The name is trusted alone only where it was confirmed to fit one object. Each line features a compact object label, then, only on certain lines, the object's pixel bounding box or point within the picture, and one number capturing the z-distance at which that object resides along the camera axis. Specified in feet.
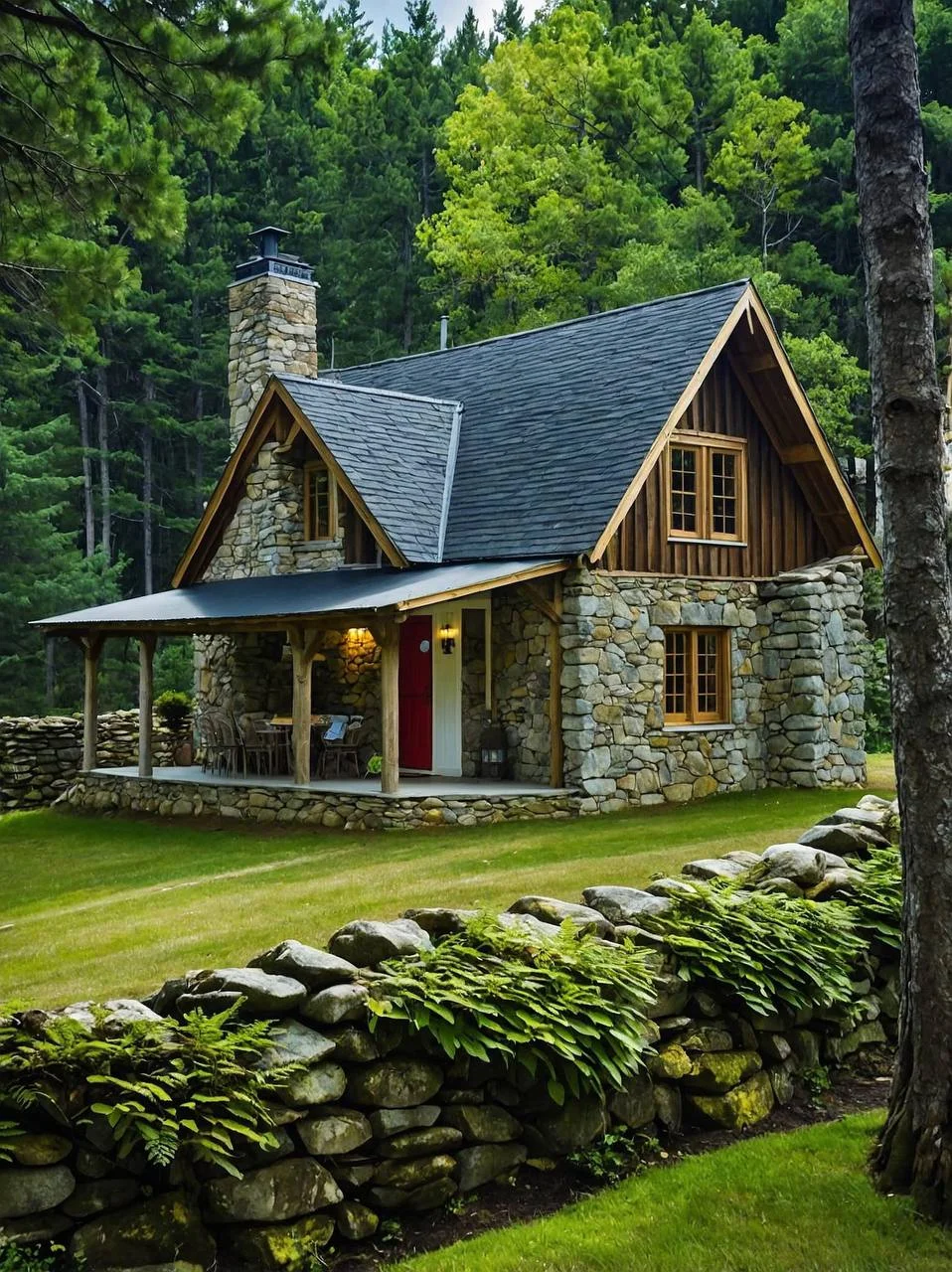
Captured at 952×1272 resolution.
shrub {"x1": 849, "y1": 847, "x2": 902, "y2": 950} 22.54
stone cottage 49.14
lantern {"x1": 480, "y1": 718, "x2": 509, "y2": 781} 52.44
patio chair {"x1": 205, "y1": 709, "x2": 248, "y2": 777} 56.44
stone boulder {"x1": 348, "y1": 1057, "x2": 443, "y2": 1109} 15.84
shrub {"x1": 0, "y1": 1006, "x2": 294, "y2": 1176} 13.94
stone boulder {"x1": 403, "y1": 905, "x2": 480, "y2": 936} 19.07
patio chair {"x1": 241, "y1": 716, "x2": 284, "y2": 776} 55.77
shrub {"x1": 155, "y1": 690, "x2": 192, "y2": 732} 70.08
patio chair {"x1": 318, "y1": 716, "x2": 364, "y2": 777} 55.06
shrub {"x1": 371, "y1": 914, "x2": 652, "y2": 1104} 16.35
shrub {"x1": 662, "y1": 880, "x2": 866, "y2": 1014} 19.49
